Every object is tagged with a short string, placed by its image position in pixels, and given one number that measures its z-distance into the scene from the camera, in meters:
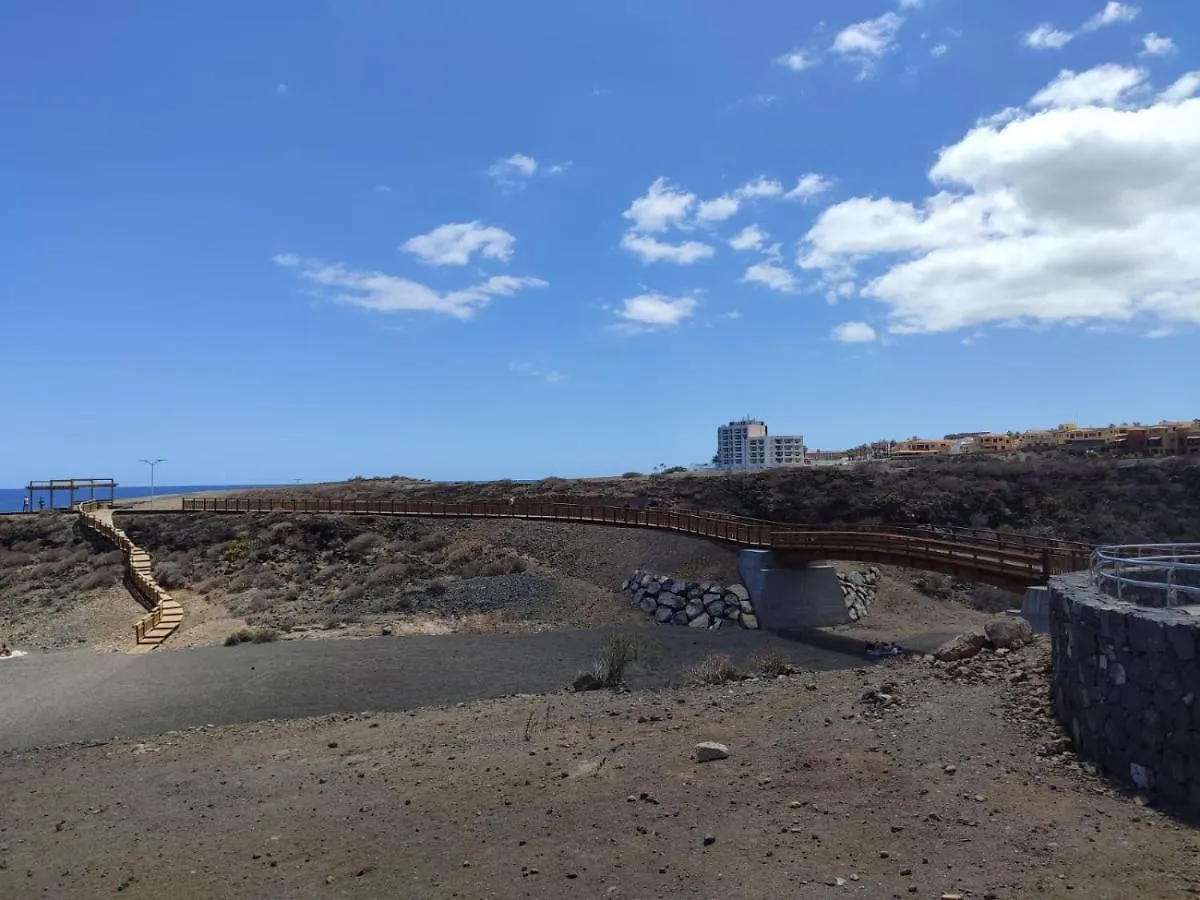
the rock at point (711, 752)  10.39
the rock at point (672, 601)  33.77
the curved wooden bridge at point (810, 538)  25.46
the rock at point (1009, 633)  13.80
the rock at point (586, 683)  17.31
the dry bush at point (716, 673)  17.58
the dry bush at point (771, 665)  17.72
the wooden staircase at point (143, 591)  29.59
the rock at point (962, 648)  14.24
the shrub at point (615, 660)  17.80
